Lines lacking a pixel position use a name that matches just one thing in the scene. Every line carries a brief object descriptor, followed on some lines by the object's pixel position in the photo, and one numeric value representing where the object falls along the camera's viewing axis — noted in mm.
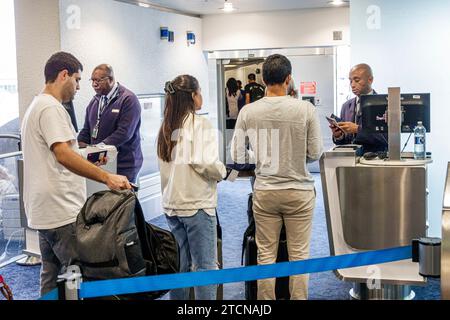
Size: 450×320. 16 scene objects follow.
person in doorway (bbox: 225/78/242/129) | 9844
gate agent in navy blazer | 4312
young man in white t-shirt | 2930
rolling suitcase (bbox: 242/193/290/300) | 3715
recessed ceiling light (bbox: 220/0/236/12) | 7876
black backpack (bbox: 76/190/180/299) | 2447
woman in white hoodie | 3189
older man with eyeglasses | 4926
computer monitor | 3996
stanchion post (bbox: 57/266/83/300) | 2117
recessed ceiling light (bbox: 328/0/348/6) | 8094
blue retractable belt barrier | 2262
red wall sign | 9842
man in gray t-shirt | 3375
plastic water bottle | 4012
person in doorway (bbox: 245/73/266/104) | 9797
